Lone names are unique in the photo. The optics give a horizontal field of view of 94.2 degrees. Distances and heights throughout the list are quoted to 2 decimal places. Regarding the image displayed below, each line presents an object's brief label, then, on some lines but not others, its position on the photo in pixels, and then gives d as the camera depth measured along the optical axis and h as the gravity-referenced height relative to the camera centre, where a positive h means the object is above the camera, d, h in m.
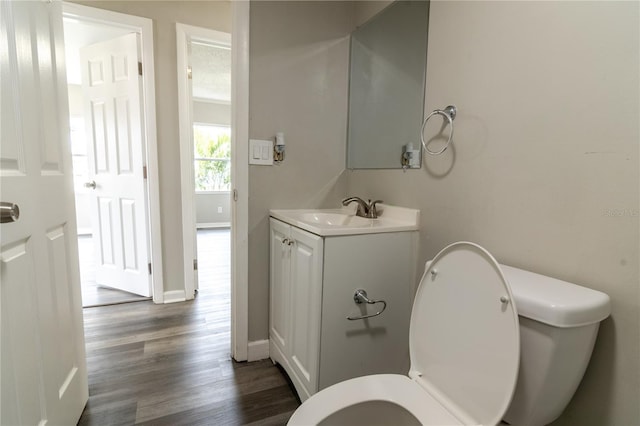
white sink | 1.20 -0.22
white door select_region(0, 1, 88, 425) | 0.78 -0.20
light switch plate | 1.61 +0.12
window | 5.52 +0.29
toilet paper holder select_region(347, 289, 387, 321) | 1.25 -0.51
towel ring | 1.18 +0.25
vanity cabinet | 1.20 -0.55
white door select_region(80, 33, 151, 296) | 2.31 +0.08
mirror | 1.39 +0.49
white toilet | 0.68 -0.44
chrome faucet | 1.56 -0.17
